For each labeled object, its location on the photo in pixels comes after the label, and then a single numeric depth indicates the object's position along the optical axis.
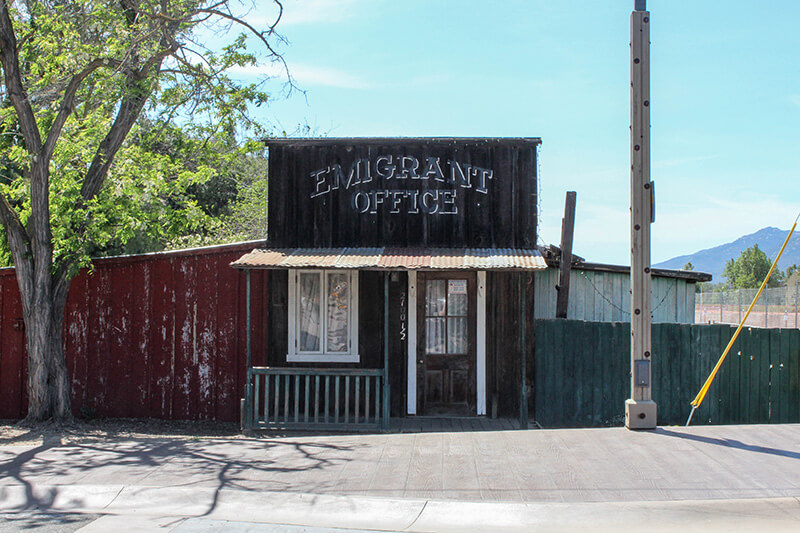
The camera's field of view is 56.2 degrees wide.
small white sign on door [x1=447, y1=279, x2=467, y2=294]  11.77
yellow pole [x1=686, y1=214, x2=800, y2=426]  9.88
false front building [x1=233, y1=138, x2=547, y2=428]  11.64
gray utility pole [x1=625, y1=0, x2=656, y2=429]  8.45
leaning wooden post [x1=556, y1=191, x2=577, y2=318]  11.70
